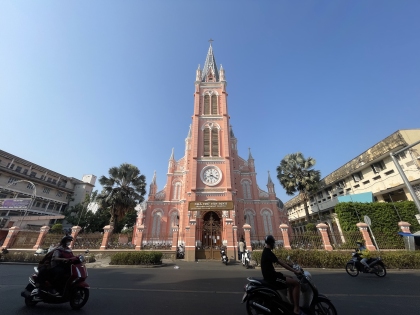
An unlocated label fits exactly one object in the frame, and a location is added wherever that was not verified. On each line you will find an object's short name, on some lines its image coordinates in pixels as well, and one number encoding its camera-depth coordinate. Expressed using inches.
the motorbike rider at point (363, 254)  291.2
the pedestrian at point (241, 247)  531.7
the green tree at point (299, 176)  907.4
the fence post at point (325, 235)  500.9
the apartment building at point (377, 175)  690.8
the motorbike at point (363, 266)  289.1
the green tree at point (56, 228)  872.3
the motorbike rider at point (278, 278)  120.0
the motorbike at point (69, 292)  144.3
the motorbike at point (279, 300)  118.3
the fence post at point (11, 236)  571.9
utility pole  304.6
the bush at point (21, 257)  470.0
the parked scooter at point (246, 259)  426.9
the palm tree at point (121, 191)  890.1
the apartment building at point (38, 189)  1045.2
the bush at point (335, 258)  346.3
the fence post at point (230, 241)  577.8
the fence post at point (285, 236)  538.1
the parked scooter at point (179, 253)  585.0
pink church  702.6
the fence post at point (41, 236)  567.9
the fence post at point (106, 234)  559.2
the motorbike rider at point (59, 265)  146.9
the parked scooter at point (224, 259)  489.5
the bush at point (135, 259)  434.9
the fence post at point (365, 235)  485.0
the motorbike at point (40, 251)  499.2
